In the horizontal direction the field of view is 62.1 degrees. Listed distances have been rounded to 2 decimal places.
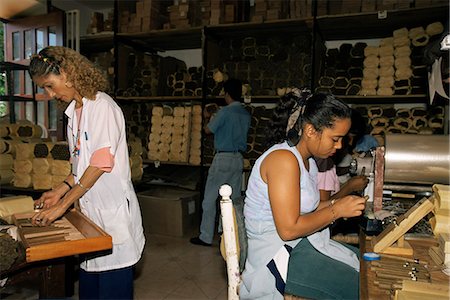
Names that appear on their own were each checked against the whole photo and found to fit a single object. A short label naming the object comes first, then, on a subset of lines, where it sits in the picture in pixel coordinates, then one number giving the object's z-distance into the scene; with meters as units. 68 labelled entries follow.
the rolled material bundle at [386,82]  3.52
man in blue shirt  3.66
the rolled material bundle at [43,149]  3.34
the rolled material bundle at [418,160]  2.10
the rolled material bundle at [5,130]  3.53
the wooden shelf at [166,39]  4.24
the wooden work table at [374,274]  1.02
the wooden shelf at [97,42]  4.63
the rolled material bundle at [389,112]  3.68
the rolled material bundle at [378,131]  3.63
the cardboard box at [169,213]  4.04
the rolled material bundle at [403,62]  3.47
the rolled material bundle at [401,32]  3.53
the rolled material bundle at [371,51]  3.64
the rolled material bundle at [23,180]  3.41
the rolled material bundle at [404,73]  3.46
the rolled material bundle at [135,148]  3.91
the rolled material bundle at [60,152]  3.28
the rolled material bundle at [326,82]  3.74
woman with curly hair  1.67
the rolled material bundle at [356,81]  3.67
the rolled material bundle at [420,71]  3.39
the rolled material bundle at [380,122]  3.65
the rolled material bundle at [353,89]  3.63
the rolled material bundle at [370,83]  3.58
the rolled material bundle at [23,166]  3.39
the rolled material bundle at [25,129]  3.60
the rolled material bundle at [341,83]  3.70
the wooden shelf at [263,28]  3.76
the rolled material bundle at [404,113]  3.62
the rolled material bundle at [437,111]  3.48
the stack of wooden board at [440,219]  1.23
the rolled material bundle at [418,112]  3.55
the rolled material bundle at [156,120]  4.48
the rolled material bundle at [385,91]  3.51
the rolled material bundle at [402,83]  3.46
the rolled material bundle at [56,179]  3.28
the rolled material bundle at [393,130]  3.59
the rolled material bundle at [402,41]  3.49
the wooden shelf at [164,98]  4.18
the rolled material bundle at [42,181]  3.32
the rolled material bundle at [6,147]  3.43
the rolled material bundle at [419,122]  3.52
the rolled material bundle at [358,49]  3.73
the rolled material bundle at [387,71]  3.53
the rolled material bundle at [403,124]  3.57
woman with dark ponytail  1.27
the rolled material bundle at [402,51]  3.48
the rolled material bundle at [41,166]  3.32
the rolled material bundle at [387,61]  3.55
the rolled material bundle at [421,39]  3.43
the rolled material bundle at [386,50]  3.58
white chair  1.31
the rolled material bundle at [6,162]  3.49
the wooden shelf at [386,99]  3.44
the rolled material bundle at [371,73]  3.58
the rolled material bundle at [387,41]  3.61
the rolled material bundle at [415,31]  3.47
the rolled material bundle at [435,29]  3.37
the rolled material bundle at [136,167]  3.91
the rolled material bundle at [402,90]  3.46
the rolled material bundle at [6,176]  3.53
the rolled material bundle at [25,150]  3.40
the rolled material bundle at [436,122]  3.44
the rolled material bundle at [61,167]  3.26
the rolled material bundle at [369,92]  3.57
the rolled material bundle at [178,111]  4.39
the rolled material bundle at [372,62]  3.60
